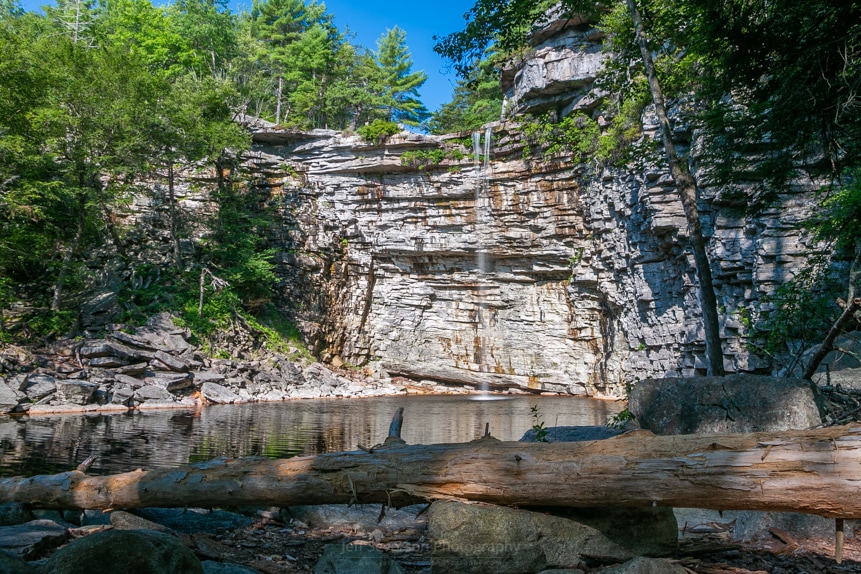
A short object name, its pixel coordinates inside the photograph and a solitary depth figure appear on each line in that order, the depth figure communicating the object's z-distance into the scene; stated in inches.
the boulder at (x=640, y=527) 146.7
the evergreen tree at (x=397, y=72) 1487.0
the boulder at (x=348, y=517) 194.4
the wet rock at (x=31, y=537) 141.8
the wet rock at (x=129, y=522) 171.0
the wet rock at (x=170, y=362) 766.5
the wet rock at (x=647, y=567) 122.0
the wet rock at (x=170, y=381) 724.0
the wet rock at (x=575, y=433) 294.6
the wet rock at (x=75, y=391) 627.8
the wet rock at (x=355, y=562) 129.5
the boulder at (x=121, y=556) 107.1
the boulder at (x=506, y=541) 137.7
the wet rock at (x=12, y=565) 104.4
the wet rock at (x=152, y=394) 690.8
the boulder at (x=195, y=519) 187.8
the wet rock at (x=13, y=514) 180.7
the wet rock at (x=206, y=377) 790.5
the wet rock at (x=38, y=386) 612.7
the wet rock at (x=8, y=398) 570.5
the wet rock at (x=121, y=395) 663.1
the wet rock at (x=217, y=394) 762.2
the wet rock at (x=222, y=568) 132.5
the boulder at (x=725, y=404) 205.0
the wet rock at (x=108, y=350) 722.2
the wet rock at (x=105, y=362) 718.5
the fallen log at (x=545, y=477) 119.3
